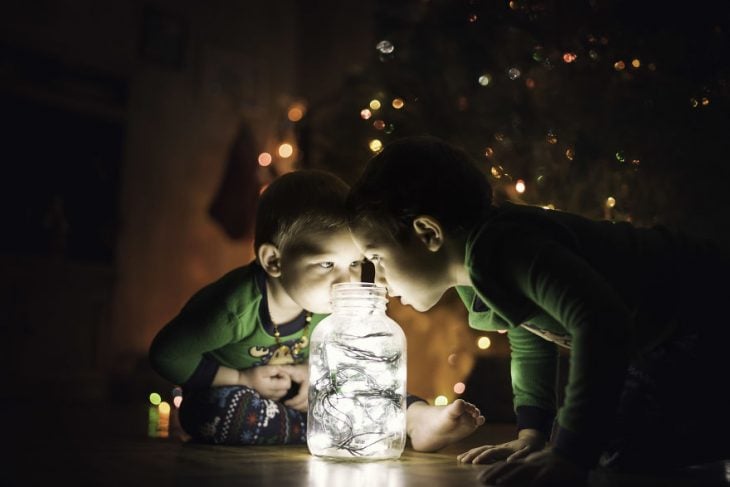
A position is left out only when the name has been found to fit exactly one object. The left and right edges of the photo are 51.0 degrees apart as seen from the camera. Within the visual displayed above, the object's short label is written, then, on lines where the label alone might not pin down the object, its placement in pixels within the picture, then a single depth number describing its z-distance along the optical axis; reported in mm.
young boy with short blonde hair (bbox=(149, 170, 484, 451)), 1308
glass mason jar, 1171
